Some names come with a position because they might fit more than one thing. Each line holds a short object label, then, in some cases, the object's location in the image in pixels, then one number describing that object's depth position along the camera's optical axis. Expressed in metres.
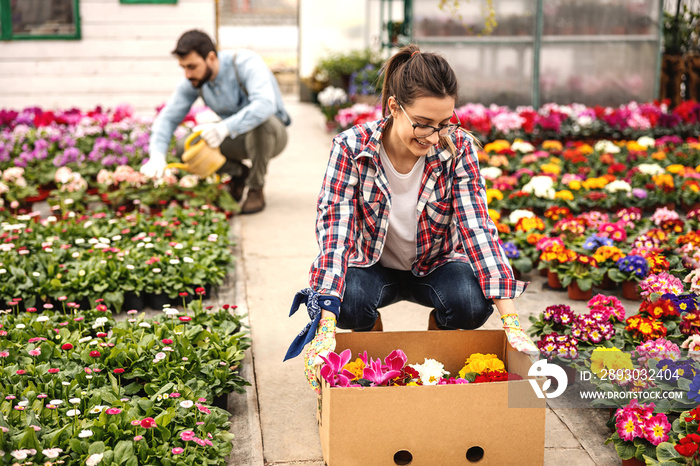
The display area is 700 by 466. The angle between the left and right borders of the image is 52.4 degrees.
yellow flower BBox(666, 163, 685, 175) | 5.23
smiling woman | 2.16
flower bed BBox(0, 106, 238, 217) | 4.75
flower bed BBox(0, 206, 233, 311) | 3.21
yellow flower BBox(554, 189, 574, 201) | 4.61
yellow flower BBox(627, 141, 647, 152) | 6.27
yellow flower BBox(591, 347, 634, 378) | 2.34
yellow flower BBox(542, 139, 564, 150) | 6.46
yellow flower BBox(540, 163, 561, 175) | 5.34
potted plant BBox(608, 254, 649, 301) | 3.39
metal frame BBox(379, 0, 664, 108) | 7.90
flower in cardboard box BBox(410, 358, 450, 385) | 2.16
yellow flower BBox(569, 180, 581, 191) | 4.93
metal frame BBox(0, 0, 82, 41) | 7.35
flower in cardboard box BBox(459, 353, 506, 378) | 2.20
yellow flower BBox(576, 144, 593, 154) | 6.22
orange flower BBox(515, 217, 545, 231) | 4.05
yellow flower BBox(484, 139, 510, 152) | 6.20
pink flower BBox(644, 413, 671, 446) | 2.01
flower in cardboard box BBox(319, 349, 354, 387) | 1.98
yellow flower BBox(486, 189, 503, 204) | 4.67
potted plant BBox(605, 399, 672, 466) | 2.02
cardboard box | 1.85
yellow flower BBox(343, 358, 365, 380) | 2.13
